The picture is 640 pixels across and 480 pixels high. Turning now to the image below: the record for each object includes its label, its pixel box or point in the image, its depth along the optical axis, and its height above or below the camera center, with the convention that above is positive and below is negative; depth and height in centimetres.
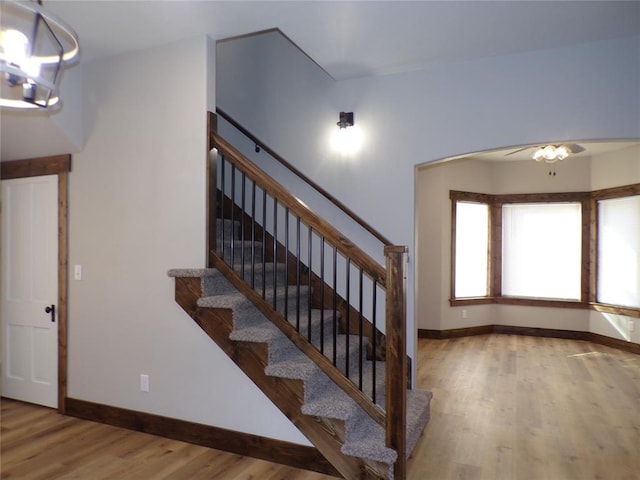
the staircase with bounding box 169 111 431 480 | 235 -83
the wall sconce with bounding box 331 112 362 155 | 366 +91
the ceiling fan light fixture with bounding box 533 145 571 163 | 473 +98
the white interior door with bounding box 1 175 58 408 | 355 -47
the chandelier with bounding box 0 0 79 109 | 133 +61
